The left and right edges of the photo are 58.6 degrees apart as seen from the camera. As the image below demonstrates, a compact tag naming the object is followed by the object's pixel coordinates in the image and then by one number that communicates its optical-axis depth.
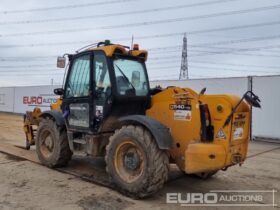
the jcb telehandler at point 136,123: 3.72
